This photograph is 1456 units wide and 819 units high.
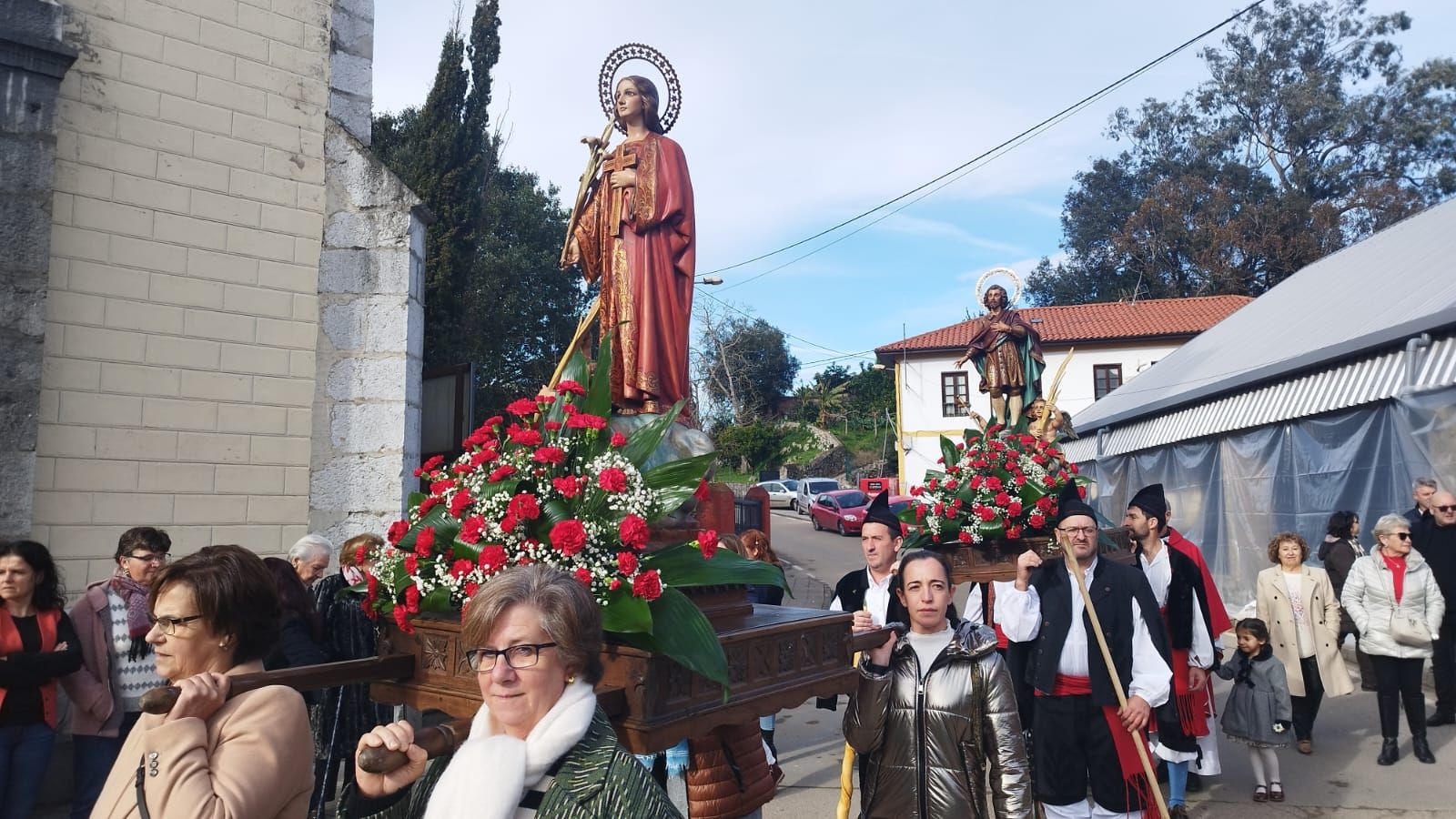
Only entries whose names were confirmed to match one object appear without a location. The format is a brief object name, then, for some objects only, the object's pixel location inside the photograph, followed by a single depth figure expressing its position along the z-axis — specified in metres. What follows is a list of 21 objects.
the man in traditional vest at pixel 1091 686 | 4.32
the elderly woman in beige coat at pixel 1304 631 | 7.39
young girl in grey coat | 6.16
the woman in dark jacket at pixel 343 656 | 5.04
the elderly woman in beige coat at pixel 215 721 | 2.00
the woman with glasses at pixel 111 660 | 4.70
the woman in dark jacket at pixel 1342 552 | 8.59
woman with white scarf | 1.78
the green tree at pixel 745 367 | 40.34
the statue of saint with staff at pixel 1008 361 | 8.87
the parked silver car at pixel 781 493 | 36.78
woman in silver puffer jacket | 3.41
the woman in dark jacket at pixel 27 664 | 4.37
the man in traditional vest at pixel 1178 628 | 5.55
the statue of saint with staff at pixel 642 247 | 5.50
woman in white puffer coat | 6.84
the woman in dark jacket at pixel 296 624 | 4.36
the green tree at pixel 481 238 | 16.92
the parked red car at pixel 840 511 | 27.25
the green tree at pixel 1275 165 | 40.03
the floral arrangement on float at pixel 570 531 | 2.51
